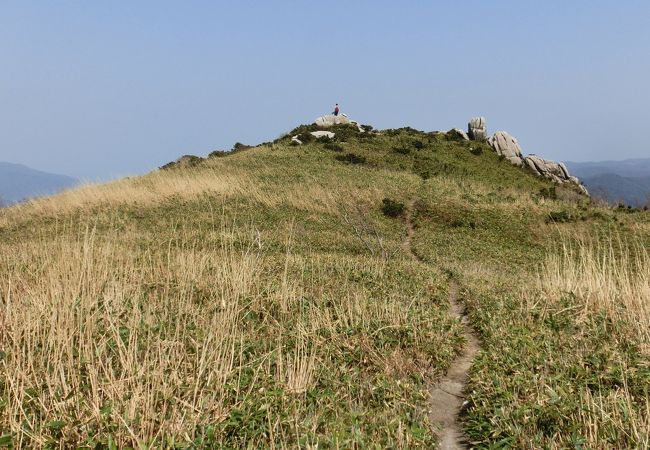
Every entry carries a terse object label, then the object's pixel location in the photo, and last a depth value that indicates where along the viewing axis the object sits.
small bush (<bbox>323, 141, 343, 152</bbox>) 43.50
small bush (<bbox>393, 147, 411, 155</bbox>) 45.62
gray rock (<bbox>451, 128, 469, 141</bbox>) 56.16
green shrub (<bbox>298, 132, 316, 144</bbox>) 48.97
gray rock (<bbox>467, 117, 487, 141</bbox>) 56.28
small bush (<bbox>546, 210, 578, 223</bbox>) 25.28
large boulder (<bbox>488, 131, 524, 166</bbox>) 50.64
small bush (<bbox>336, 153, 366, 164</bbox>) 40.06
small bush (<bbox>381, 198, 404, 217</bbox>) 26.47
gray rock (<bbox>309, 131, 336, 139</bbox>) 50.11
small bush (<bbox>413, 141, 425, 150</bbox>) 48.34
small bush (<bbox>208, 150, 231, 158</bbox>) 50.27
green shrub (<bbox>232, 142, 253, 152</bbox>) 53.42
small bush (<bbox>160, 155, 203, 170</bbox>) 41.49
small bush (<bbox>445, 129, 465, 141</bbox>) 54.53
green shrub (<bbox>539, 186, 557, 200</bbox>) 34.86
